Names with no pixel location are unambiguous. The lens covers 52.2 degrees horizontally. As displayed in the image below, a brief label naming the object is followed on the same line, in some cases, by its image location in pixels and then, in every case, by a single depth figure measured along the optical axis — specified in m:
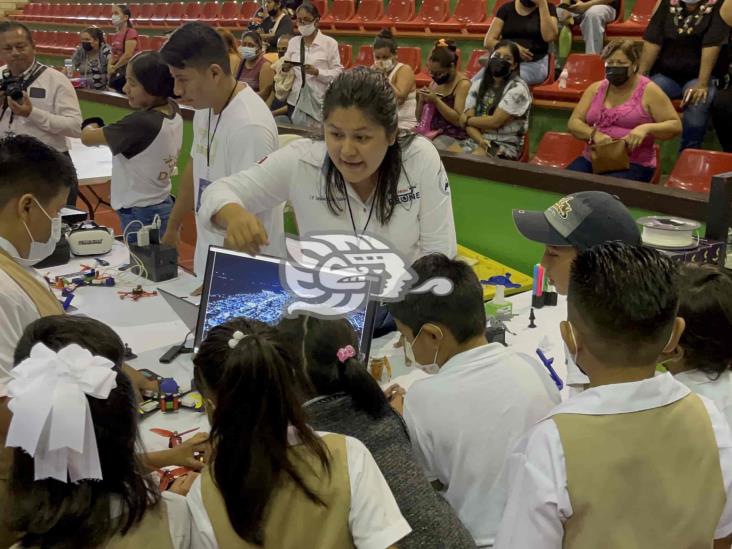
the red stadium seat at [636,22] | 5.43
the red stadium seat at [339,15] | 7.88
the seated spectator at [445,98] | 4.64
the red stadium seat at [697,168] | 3.45
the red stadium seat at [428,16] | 7.08
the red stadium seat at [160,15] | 10.98
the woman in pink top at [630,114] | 3.61
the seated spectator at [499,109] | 4.31
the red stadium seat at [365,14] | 7.64
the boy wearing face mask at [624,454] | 1.12
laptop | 1.87
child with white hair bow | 1.04
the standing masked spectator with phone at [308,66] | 5.66
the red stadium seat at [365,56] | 7.11
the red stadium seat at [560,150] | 4.23
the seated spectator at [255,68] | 6.09
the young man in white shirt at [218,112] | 2.41
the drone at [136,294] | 2.62
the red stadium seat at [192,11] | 10.35
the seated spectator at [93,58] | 8.04
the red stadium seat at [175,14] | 10.73
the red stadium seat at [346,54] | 7.43
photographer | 3.85
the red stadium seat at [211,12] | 9.77
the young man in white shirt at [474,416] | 1.45
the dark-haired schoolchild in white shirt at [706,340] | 1.58
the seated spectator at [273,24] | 6.75
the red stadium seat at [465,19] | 6.64
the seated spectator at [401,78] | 5.04
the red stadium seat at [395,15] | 7.37
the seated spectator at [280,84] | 5.70
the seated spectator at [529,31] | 5.08
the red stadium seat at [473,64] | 5.96
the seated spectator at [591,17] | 5.40
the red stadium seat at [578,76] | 5.21
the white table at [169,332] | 1.84
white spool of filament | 2.44
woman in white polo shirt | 2.04
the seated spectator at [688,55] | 4.21
